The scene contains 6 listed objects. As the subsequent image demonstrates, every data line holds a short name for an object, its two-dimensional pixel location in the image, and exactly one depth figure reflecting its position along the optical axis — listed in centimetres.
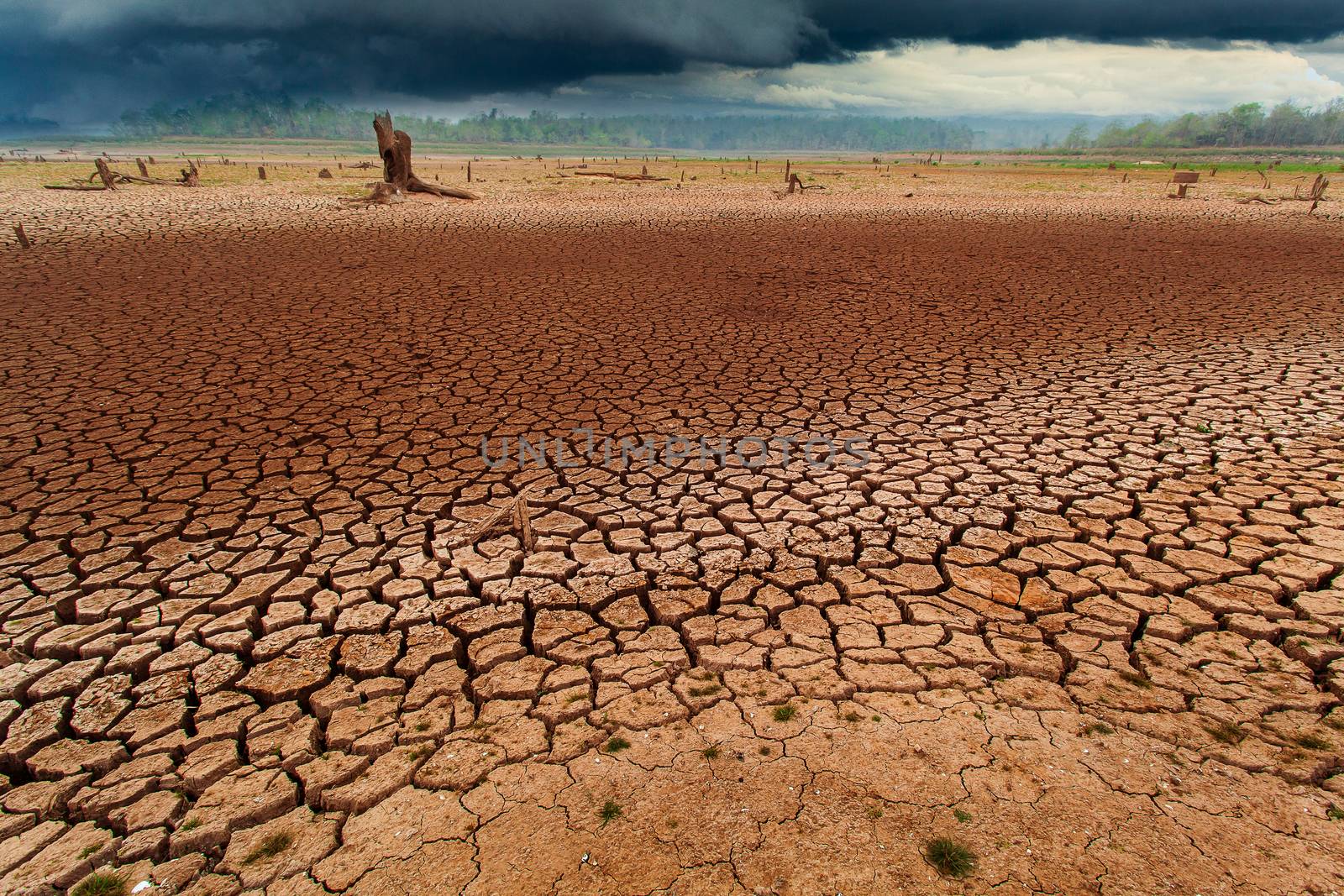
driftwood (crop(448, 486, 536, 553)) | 384
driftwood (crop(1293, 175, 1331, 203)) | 1919
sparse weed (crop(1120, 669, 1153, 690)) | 298
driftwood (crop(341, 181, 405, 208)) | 1775
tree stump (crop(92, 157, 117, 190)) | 1900
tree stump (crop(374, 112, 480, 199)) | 1806
